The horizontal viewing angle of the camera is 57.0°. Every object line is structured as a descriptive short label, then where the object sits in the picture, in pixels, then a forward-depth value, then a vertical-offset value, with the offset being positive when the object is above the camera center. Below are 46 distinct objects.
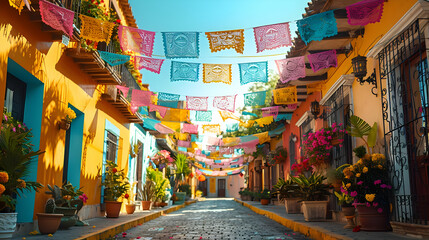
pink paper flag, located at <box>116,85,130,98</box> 12.03 +3.03
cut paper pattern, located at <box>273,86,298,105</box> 12.45 +2.91
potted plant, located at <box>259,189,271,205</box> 20.73 -0.46
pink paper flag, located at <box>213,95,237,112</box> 13.16 +2.83
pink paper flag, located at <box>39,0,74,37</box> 6.33 +2.79
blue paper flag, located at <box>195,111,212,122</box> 15.58 +2.81
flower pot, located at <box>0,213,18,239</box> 5.01 -0.49
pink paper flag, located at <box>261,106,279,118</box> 15.06 +2.92
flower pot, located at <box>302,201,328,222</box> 9.22 -0.49
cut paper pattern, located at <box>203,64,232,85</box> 10.10 +2.91
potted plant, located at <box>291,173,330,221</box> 9.23 -0.18
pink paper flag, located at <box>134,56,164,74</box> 9.87 +3.07
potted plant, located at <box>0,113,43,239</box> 5.07 +0.21
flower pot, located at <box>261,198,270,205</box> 20.70 -0.66
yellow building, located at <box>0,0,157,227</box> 6.46 +1.84
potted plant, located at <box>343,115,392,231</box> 6.61 +0.00
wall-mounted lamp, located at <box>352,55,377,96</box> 7.58 +2.27
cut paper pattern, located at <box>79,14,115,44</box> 7.94 +3.15
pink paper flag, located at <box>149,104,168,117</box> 14.08 +2.79
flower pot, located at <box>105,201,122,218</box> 10.85 -0.58
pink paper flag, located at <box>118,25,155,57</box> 8.44 +3.17
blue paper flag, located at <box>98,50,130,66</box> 8.96 +2.96
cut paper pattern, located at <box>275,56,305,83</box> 9.67 +2.96
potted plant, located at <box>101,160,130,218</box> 11.26 +0.02
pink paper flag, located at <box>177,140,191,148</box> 23.75 +2.63
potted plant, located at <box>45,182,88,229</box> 7.15 -0.33
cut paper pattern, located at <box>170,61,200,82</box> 10.33 +3.02
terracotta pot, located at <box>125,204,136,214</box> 12.93 -0.68
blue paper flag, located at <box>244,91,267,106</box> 12.80 +2.89
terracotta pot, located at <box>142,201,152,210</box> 15.65 -0.70
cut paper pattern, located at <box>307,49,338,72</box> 9.47 +3.06
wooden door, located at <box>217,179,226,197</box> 63.19 +0.12
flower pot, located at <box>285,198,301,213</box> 12.27 -0.57
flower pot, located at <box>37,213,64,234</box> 6.49 -0.59
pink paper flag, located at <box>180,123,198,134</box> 18.54 +2.77
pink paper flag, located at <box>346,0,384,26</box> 6.91 +3.11
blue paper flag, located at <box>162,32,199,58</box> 8.73 +3.15
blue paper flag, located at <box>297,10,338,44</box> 7.55 +3.13
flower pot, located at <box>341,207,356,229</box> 7.39 -0.49
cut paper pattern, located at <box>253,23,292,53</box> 8.26 +3.17
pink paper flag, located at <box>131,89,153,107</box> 12.30 +2.74
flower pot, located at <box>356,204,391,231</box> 6.60 -0.51
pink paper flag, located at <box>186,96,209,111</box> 13.56 +2.89
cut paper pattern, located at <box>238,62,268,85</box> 10.09 +2.95
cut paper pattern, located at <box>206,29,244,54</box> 8.52 +3.18
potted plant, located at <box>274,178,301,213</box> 10.52 -0.15
